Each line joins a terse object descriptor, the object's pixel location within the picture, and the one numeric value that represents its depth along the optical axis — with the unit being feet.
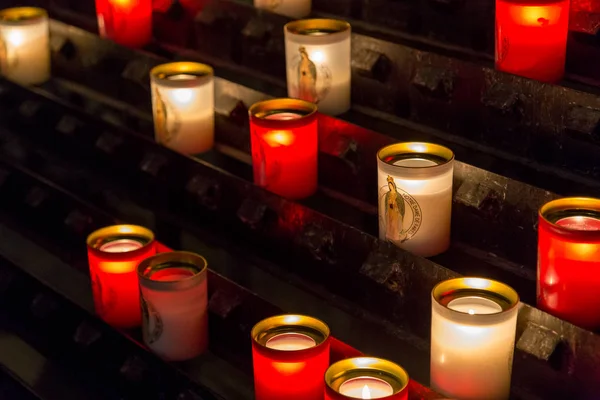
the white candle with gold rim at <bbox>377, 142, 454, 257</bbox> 5.61
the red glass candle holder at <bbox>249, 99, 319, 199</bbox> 5.94
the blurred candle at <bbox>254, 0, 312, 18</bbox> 6.60
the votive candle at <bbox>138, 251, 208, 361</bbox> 5.67
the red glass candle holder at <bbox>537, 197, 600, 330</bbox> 5.28
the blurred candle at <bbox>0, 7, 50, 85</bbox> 7.09
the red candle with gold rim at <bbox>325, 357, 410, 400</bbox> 5.24
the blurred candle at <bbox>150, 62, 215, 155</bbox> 6.30
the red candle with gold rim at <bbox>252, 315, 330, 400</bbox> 5.34
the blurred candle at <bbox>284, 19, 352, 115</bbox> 6.11
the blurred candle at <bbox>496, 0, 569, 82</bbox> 5.75
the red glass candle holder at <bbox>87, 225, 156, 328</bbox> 5.85
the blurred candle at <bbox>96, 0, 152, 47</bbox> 6.90
